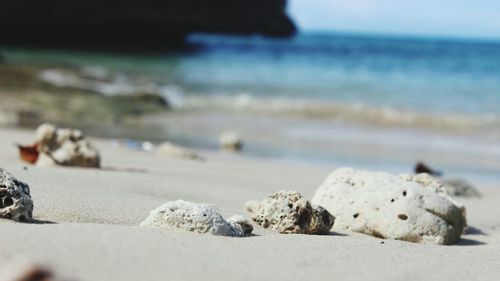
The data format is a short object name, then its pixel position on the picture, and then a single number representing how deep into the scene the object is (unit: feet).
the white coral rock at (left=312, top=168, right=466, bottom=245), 12.61
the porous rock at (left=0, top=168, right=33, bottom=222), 10.02
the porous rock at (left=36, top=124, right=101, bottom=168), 17.78
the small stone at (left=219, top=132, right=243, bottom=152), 29.35
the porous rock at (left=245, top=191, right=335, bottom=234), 12.03
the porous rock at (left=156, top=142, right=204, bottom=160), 24.40
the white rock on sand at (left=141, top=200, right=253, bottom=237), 10.36
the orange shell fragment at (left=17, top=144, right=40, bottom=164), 18.19
